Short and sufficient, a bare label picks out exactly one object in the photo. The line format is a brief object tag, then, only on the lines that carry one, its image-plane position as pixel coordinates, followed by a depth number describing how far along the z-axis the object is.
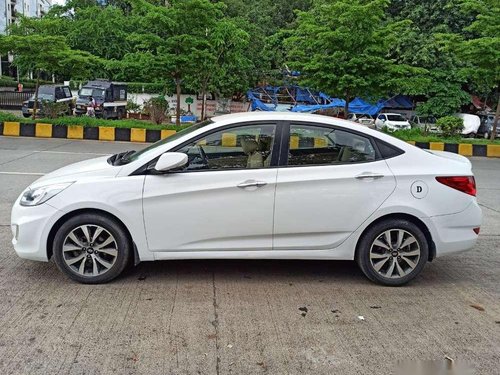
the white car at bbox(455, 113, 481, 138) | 28.23
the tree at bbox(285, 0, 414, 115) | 16.61
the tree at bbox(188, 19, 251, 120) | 17.39
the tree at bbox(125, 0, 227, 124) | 16.48
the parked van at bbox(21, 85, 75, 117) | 26.22
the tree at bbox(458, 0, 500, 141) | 16.55
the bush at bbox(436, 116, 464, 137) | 18.28
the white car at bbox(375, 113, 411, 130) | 28.30
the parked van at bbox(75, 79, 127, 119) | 26.81
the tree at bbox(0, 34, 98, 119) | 17.09
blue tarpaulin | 32.53
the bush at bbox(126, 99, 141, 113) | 28.86
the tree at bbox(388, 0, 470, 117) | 28.50
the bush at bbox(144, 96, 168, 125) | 19.45
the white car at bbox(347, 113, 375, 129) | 28.12
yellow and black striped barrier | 17.08
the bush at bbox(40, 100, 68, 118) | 18.31
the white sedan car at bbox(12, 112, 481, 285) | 4.42
